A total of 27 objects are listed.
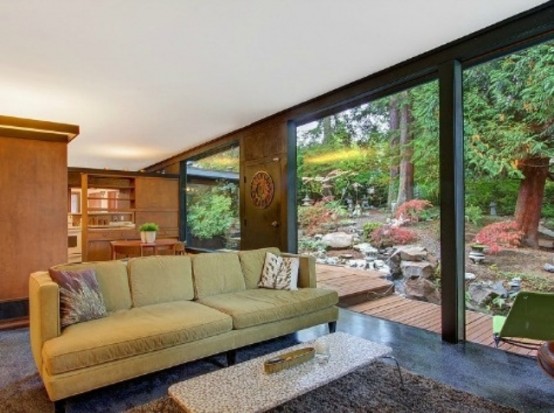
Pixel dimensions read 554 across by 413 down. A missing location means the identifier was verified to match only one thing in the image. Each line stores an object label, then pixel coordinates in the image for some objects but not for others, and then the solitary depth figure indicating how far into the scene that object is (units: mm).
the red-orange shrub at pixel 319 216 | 4668
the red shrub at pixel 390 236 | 3938
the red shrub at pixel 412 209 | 3752
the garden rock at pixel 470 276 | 3301
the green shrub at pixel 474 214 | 3256
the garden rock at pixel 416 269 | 3795
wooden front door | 5262
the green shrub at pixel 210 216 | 6778
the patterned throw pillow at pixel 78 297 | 2406
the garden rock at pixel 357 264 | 4543
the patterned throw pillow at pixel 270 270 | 3564
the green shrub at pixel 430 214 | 3612
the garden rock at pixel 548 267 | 2853
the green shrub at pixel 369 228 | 4236
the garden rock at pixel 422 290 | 3814
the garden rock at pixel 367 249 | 4340
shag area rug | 2104
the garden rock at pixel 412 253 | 3835
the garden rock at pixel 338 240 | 4590
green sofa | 2127
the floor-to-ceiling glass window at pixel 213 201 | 6535
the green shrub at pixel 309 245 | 4941
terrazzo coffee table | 1598
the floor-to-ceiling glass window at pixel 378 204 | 3738
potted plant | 5328
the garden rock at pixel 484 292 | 3213
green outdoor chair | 2322
